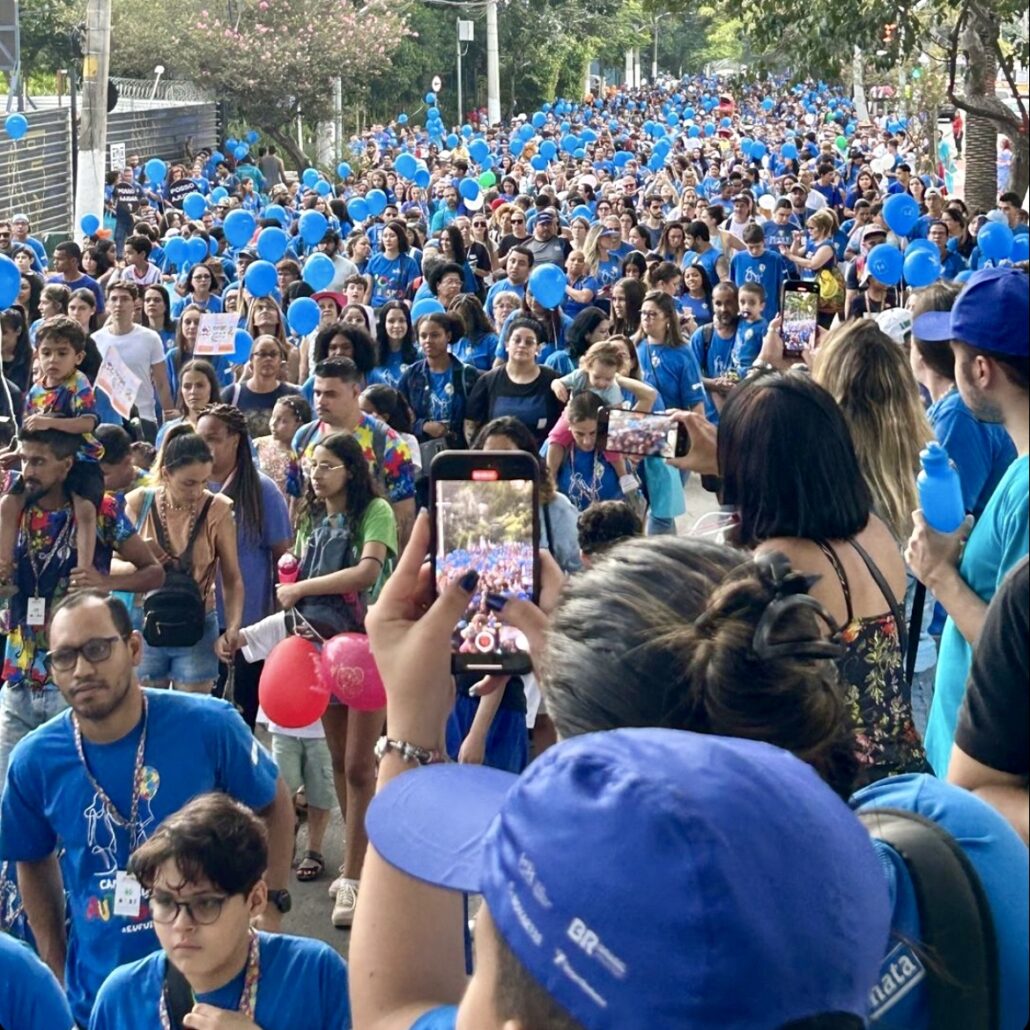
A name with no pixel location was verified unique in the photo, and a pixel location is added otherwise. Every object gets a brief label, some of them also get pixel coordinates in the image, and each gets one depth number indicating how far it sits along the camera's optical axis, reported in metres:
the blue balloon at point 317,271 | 13.23
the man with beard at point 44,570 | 5.72
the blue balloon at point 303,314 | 10.91
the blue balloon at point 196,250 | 15.02
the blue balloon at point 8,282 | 11.02
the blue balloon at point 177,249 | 14.99
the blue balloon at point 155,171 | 27.38
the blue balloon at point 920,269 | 11.41
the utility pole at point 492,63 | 51.59
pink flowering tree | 38.78
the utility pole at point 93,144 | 19.72
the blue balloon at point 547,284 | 11.66
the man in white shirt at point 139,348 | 10.57
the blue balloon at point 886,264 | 12.32
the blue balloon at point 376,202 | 20.70
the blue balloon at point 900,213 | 16.00
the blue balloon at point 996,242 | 12.94
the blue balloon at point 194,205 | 19.61
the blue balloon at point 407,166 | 25.86
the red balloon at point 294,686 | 5.91
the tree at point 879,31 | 15.77
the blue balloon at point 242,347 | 10.51
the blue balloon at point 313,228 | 16.88
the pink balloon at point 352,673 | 5.75
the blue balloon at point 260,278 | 11.75
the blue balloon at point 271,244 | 14.66
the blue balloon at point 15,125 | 25.73
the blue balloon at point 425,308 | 11.12
